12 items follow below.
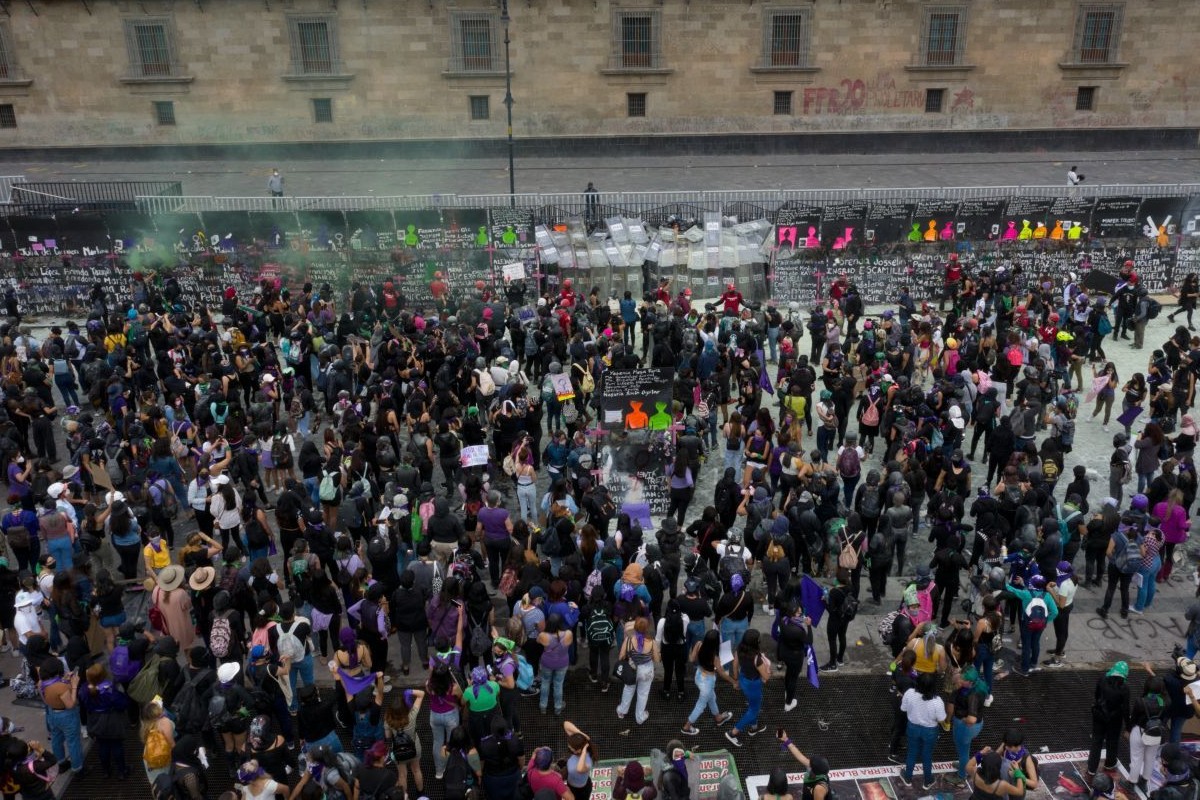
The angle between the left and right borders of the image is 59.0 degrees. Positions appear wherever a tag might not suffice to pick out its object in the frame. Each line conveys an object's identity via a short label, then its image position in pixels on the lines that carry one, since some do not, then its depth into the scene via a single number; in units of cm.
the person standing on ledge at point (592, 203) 2708
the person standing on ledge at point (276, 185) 3272
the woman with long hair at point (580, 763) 915
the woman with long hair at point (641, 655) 1082
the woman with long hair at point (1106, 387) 1791
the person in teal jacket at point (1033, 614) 1145
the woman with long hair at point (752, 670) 1045
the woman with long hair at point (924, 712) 988
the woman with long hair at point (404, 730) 986
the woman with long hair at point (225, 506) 1323
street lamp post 2753
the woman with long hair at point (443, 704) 1003
